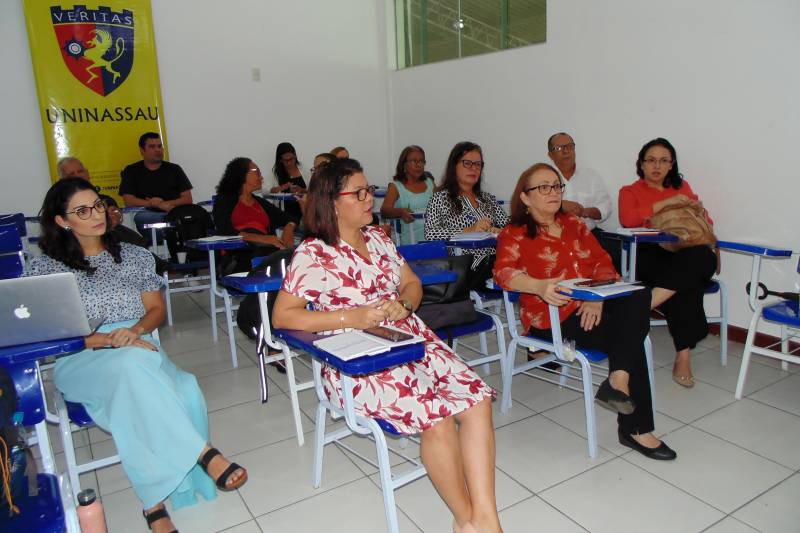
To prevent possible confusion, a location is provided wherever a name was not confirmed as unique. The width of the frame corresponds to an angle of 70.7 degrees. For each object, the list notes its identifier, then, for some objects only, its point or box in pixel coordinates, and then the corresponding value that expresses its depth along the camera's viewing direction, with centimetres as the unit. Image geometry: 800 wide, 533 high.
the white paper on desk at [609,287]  202
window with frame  480
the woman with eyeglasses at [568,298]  219
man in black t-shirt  508
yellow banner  500
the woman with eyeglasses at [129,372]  181
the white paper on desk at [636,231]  313
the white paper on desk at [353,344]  148
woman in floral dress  166
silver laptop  151
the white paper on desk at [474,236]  296
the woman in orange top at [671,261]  292
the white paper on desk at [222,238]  348
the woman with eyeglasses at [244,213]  381
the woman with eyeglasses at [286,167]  582
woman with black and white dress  334
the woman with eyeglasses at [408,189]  459
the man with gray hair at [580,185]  392
